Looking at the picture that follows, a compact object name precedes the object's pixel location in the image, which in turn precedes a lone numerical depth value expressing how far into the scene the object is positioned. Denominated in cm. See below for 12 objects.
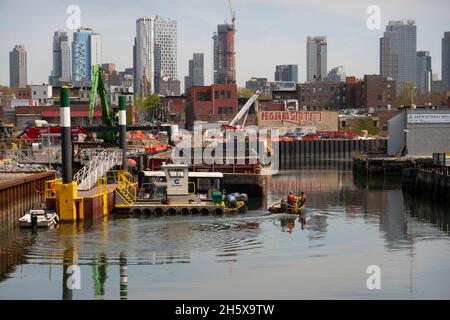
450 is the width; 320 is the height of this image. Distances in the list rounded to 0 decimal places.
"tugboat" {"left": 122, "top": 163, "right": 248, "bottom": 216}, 5434
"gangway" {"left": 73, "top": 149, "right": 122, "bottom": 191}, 5612
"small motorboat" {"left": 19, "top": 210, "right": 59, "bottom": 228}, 4784
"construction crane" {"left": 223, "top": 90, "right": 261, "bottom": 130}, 12786
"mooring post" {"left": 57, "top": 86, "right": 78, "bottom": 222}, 4838
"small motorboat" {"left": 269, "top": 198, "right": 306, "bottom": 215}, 5562
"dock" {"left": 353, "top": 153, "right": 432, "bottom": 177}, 9431
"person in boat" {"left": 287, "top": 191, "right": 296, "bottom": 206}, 5591
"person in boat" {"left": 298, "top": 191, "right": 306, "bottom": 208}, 5650
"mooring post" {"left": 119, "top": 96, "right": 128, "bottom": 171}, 6450
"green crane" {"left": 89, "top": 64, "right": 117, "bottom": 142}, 7662
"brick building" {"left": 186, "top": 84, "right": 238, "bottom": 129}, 15825
